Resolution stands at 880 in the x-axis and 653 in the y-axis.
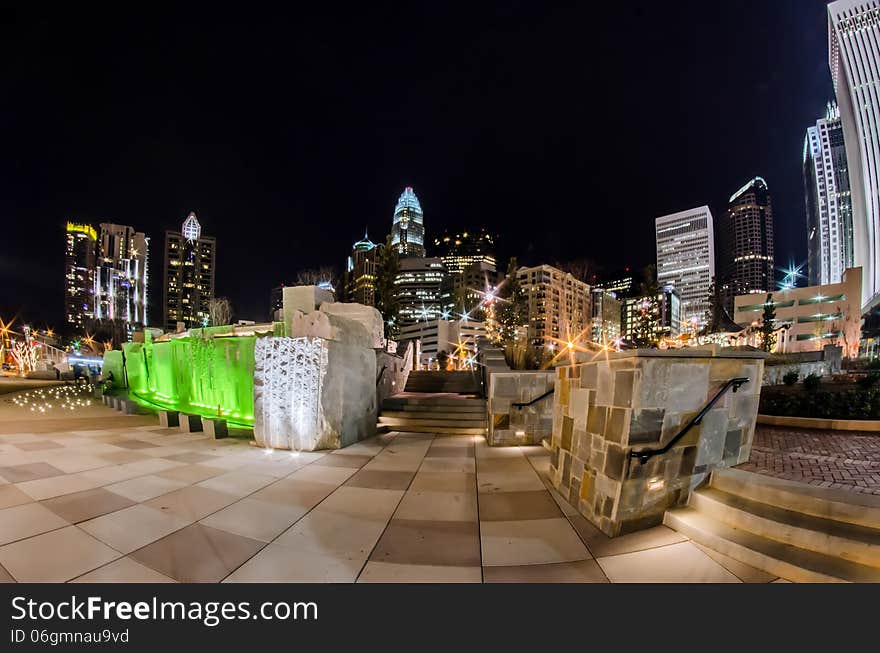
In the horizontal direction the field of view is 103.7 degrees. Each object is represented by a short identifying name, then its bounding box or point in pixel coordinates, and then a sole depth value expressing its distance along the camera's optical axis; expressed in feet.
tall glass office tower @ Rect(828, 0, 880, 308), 236.43
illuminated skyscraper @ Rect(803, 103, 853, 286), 338.13
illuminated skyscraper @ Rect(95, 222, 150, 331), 331.69
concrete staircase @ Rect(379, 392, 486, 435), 26.73
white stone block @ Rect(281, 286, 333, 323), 24.77
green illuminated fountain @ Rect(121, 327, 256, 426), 27.43
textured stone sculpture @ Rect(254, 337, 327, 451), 20.44
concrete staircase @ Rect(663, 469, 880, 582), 8.37
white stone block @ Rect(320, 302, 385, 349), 26.89
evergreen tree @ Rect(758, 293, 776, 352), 115.60
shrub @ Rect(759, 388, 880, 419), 24.00
